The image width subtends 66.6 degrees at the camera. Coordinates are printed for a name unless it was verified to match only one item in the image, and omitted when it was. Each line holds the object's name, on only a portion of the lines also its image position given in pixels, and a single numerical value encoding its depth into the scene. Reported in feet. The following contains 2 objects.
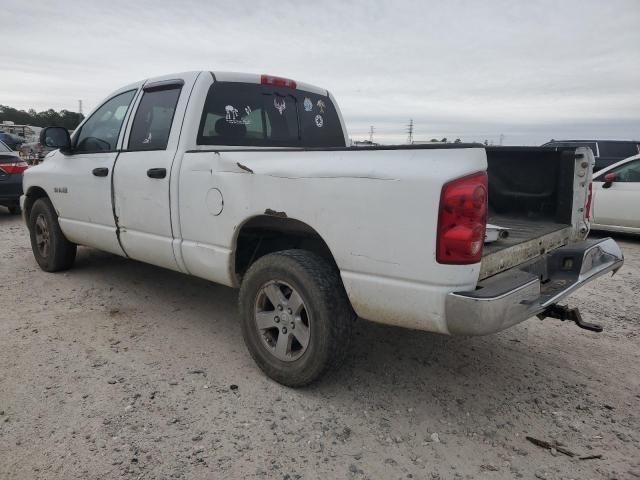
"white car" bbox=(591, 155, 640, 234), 25.54
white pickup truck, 7.49
